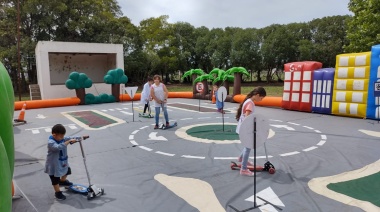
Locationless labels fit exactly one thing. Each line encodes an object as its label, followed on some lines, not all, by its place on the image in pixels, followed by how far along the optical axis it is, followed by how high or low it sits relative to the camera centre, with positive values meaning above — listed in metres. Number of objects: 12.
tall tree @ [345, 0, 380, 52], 15.94 +3.15
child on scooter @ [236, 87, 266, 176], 4.86 -0.49
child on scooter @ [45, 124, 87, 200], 4.05 -1.16
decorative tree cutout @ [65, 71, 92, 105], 16.36 -0.32
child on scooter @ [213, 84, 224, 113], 12.86 -1.28
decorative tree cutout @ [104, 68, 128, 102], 17.66 -0.07
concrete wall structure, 18.72 +1.16
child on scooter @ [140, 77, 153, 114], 11.45 -0.74
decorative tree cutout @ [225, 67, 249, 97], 15.70 +0.22
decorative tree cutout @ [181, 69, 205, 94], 18.46 +0.43
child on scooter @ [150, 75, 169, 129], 8.66 -0.46
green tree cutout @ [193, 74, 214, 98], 17.52 -0.09
